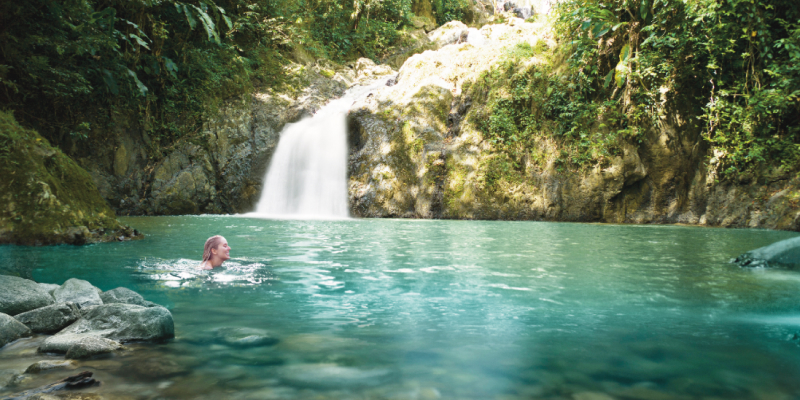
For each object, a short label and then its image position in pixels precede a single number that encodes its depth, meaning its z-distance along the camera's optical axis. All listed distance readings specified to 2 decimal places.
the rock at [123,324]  2.44
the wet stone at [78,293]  3.10
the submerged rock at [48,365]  1.94
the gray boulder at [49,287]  3.33
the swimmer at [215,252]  4.59
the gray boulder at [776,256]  5.01
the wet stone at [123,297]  3.11
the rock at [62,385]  1.63
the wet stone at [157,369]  1.97
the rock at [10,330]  2.37
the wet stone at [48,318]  2.62
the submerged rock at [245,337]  2.43
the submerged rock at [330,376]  1.93
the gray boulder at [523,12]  25.49
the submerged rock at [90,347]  2.15
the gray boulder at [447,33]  21.69
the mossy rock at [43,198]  6.02
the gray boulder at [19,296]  2.82
